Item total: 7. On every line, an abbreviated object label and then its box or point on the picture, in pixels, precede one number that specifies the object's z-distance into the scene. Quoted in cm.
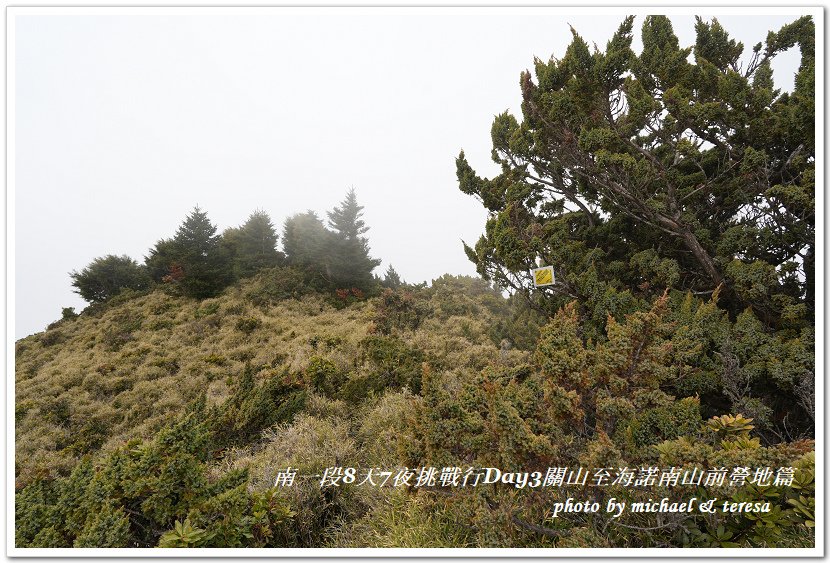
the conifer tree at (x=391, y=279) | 1611
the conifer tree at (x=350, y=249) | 1488
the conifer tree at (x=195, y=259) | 1389
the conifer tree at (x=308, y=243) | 1525
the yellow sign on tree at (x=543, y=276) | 443
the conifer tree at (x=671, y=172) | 379
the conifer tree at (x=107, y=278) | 1391
